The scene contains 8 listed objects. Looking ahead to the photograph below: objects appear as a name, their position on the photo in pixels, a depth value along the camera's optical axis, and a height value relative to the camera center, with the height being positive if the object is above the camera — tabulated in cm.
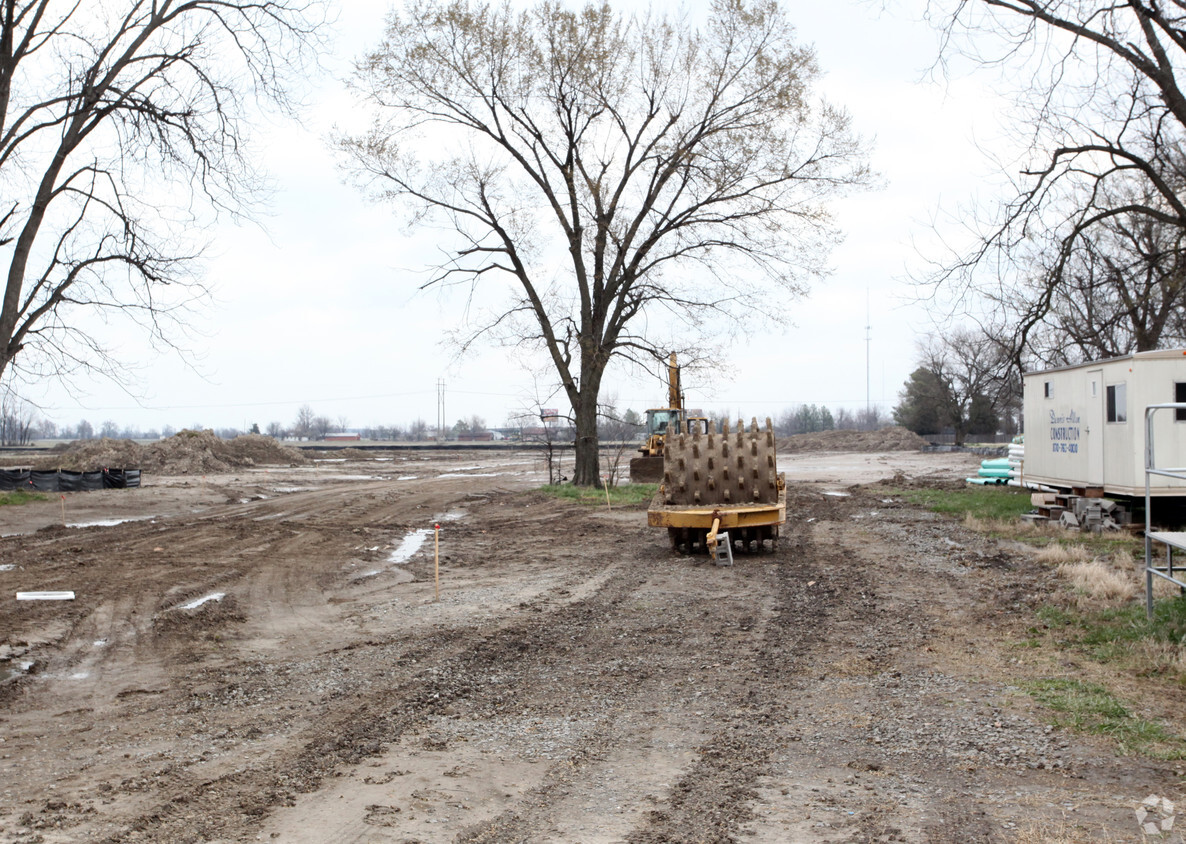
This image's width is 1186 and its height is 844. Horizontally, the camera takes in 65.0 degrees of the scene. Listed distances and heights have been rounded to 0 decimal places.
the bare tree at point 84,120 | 1612 +573
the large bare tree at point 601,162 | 2848 +945
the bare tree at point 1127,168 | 1521 +538
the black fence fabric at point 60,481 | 3344 -130
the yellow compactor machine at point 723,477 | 1620 -59
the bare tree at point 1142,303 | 1802 +415
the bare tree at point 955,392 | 7831 +469
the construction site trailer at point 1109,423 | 1647 +37
